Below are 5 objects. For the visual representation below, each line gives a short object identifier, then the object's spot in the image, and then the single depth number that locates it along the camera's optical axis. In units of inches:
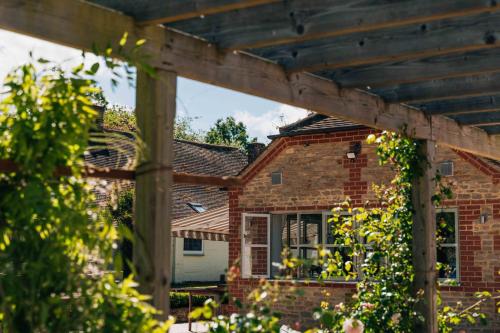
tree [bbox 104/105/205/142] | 2079.2
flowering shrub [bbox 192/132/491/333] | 287.1
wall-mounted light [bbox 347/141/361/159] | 671.8
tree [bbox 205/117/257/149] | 2728.8
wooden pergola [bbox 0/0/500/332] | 175.3
